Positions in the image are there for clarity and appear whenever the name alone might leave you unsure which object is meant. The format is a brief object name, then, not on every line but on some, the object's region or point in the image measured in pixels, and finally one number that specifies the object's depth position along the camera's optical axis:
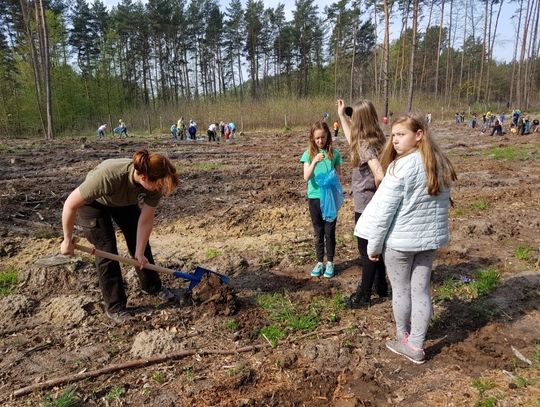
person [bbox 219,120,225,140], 26.26
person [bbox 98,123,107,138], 26.47
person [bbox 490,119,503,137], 20.83
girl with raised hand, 3.22
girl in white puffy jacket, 2.47
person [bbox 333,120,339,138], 24.05
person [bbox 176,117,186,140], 24.91
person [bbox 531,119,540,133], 20.86
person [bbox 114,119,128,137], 26.99
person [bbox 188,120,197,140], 24.40
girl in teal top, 3.76
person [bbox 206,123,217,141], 24.11
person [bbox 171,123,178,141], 24.73
